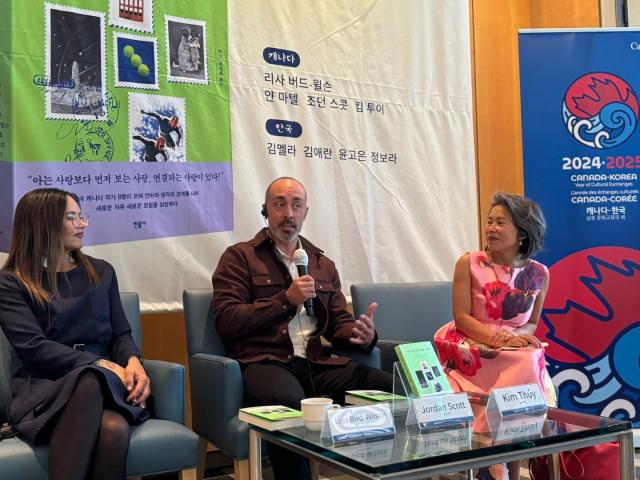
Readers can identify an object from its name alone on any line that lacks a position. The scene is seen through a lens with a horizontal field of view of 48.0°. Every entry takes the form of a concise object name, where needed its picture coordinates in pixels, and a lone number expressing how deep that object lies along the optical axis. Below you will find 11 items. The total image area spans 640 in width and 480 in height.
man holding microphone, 2.63
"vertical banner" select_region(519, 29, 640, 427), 3.68
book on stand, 2.04
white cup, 1.89
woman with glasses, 2.12
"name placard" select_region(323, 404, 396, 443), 1.78
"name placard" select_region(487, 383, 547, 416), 2.07
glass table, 1.63
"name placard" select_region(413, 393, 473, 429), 1.93
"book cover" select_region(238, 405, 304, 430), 1.97
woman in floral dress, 2.75
